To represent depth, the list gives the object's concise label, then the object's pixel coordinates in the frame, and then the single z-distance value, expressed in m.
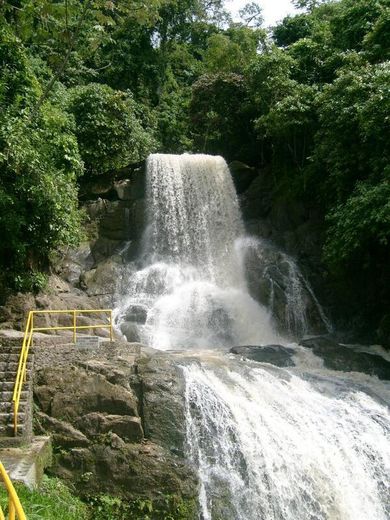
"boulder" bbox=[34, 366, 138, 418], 8.92
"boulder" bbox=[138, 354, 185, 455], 8.79
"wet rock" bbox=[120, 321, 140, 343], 14.87
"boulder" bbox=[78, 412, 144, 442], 8.74
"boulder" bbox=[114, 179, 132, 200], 20.80
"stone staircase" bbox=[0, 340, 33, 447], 7.80
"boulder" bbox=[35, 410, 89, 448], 8.59
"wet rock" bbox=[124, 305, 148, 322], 15.90
